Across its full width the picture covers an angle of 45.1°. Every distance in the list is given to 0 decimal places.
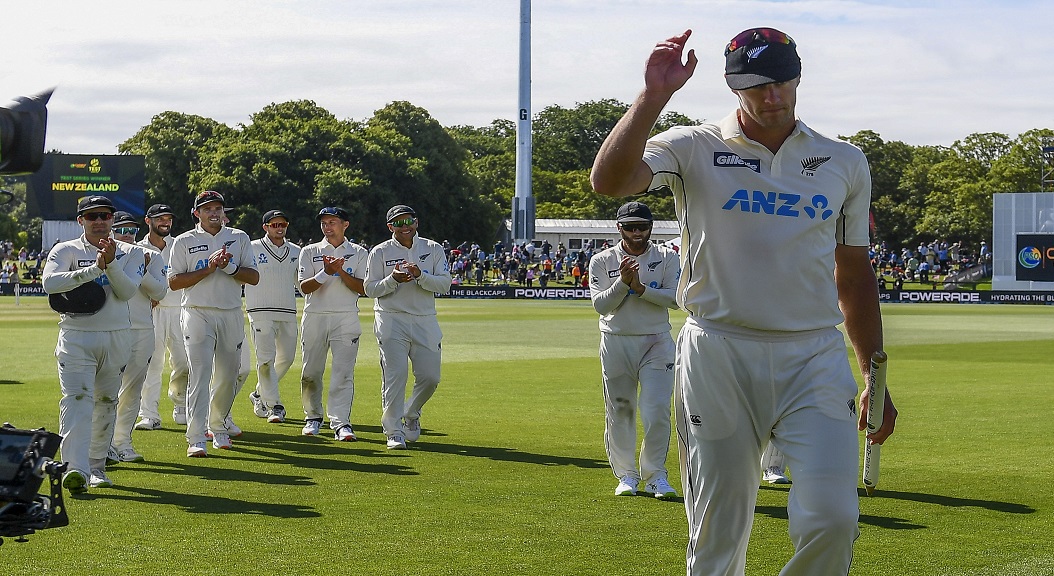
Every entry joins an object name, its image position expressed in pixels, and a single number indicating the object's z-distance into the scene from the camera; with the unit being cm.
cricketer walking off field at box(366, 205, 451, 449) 1233
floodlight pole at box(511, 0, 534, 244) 7212
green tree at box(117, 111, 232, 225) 8525
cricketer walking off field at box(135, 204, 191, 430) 1396
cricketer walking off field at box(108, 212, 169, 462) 1022
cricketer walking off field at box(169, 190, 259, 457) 1168
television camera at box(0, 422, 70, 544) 454
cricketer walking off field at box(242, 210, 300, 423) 1451
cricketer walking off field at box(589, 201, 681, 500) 950
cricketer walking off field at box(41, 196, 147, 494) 918
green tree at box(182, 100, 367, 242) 7631
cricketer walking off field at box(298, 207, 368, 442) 1345
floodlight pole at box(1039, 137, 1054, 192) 6928
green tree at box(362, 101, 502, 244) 7925
